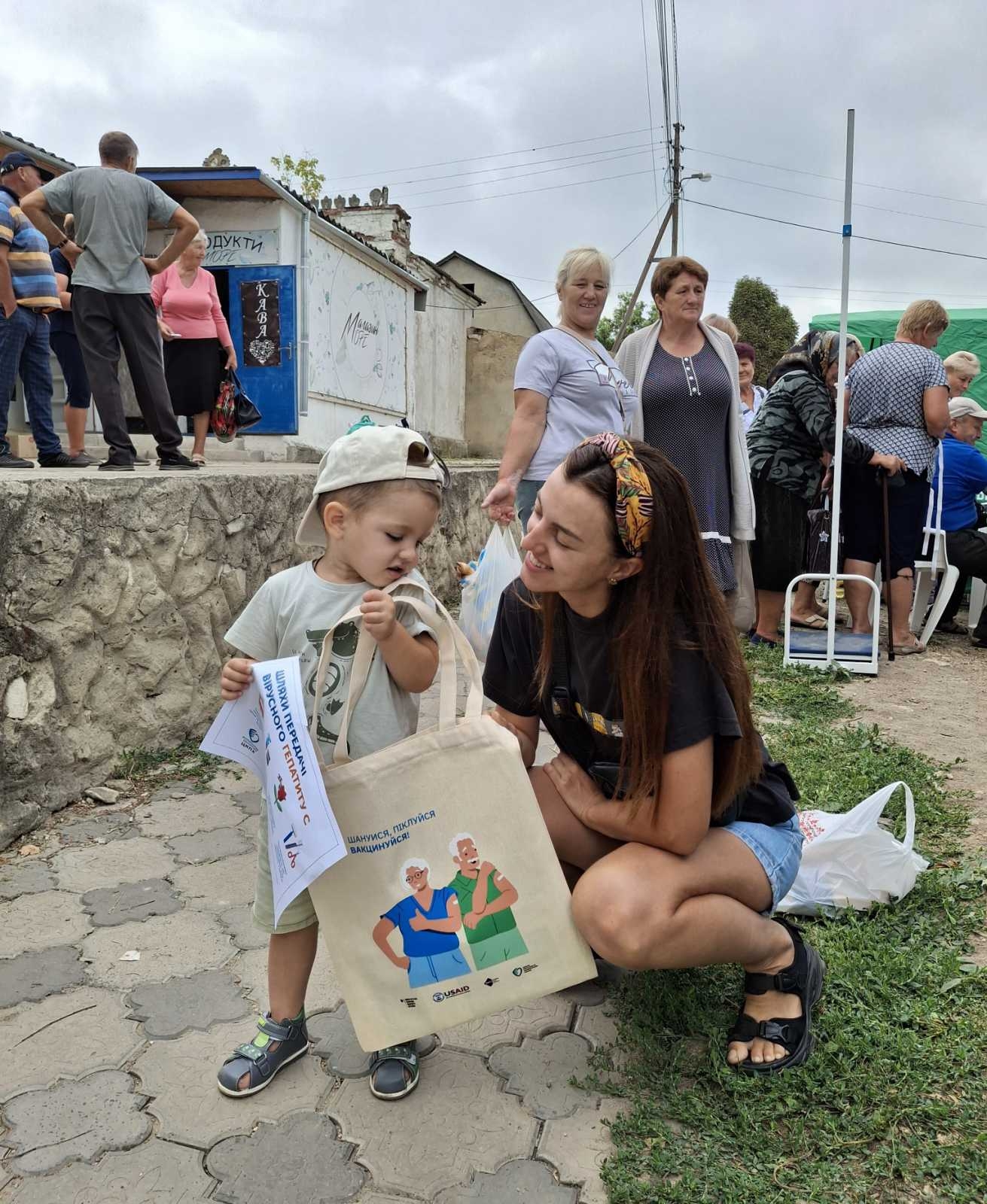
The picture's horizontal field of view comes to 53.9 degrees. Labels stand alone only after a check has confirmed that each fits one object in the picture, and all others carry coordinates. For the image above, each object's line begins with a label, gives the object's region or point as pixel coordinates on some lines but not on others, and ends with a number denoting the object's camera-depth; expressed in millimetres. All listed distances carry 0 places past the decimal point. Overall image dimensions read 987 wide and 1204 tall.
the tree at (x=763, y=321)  25922
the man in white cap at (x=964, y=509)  6266
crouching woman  1741
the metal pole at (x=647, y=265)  19297
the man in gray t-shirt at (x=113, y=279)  4559
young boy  1855
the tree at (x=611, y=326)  43844
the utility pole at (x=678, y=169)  24891
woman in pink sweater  6152
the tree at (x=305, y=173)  28594
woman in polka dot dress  4008
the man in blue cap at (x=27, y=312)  4816
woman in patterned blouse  5398
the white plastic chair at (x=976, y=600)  6492
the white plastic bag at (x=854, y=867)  2441
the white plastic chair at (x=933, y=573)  6086
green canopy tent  9227
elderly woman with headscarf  5391
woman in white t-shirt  3650
